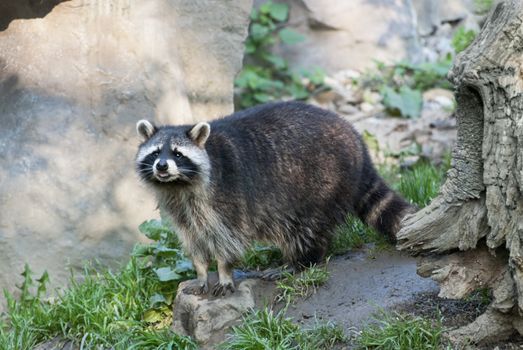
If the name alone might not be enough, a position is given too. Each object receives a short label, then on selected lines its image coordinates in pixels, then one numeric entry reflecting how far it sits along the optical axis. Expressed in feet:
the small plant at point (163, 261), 36.78
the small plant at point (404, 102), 63.72
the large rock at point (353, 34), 73.67
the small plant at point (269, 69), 70.23
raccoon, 34.63
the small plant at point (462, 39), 61.36
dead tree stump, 26.20
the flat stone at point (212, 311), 33.12
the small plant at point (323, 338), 30.50
